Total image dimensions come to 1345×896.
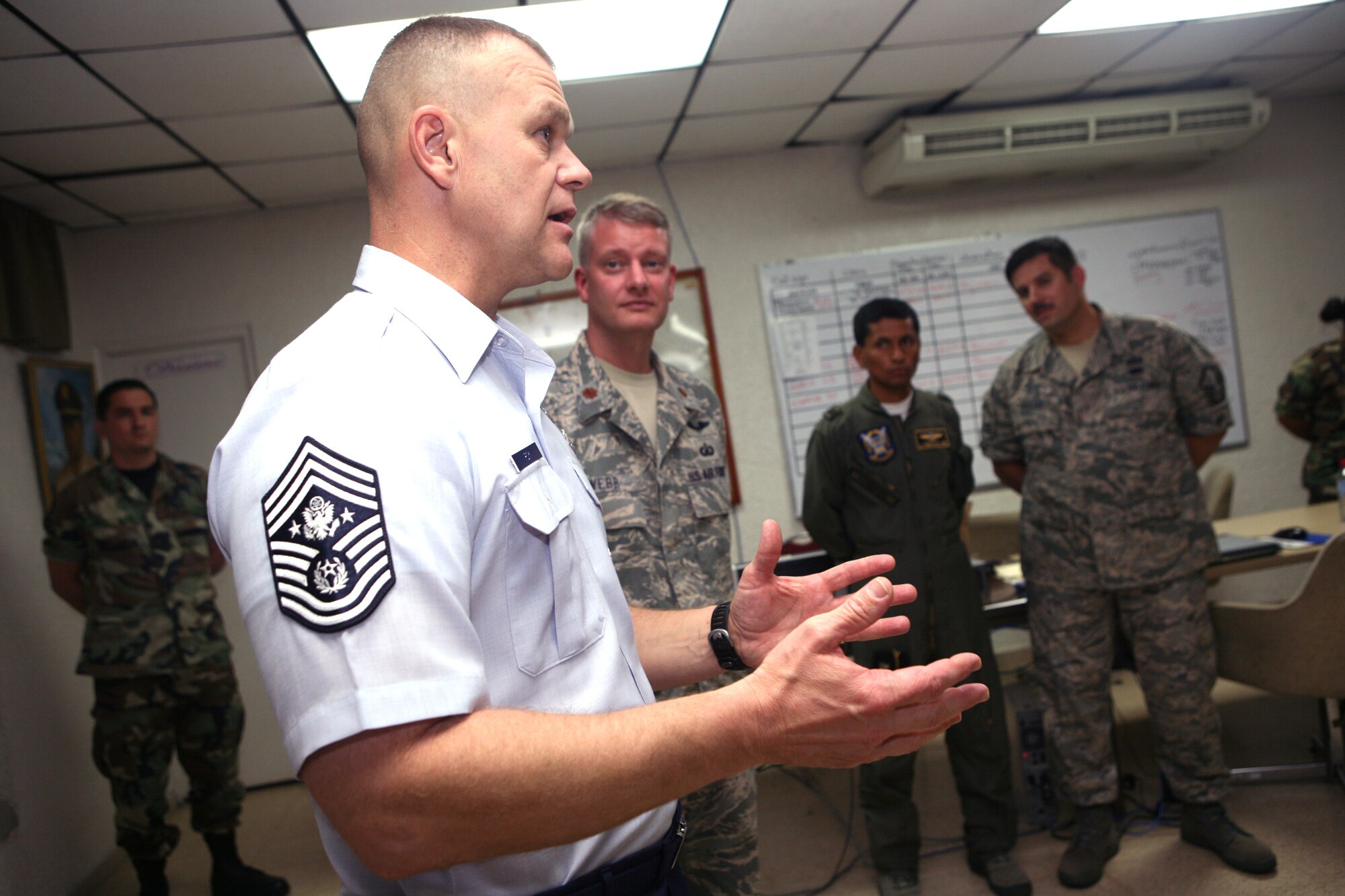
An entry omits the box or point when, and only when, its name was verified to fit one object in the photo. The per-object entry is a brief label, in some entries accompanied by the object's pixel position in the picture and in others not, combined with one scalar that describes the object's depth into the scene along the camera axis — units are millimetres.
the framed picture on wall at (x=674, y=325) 4152
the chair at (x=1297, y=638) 2410
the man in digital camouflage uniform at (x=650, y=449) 1810
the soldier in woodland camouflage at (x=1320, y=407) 3469
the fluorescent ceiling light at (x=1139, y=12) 3113
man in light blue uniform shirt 608
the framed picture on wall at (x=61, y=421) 3504
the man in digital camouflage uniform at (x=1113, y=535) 2465
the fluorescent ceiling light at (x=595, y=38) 2584
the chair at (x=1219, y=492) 3844
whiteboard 4289
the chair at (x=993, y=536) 3908
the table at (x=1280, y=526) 2727
